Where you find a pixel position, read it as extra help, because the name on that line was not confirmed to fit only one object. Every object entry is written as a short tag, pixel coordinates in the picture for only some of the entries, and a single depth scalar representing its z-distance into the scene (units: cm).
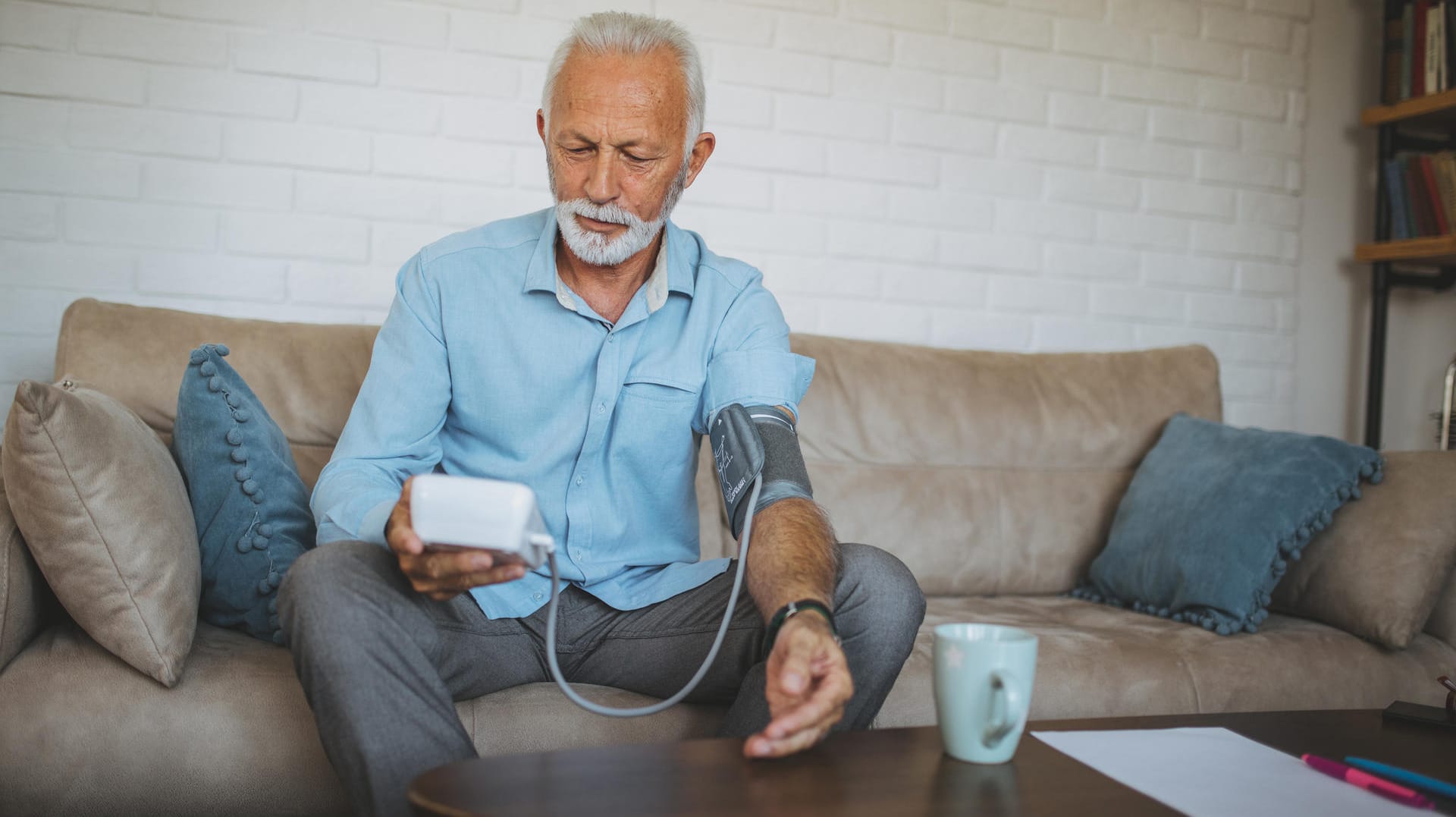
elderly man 122
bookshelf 268
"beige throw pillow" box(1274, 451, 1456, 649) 176
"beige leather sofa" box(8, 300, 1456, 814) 123
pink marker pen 85
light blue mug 87
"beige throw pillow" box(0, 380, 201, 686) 122
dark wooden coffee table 75
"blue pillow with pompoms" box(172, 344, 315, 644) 142
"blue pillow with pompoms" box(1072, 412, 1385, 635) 183
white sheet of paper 83
